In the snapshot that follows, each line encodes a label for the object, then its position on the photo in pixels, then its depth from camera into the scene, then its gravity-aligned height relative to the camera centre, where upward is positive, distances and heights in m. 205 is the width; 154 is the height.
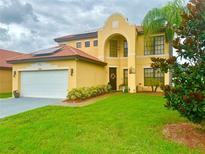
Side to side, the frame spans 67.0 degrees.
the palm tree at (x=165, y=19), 14.29 +5.83
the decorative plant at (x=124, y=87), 16.86 -0.97
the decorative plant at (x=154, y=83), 16.74 -0.47
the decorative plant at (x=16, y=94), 15.29 -1.54
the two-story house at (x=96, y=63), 14.10 +1.61
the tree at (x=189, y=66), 4.67 +0.43
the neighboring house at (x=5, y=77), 19.17 +0.19
